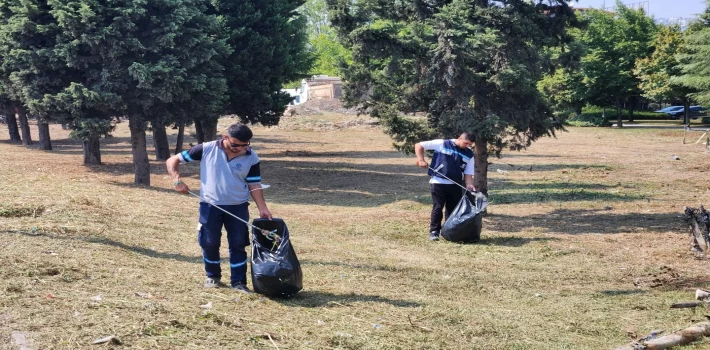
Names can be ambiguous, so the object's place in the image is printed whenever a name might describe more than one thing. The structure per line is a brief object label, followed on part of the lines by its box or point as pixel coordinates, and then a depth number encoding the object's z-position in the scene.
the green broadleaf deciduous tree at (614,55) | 51.59
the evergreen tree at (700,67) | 22.00
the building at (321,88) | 79.19
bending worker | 12.34
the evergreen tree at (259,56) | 25.19
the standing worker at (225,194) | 7.48
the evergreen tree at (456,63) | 13.66
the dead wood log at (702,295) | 8.17
